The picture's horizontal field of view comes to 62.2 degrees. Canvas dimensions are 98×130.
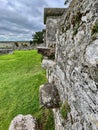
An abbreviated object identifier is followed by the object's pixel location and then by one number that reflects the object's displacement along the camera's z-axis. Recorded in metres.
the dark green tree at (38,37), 20.06
